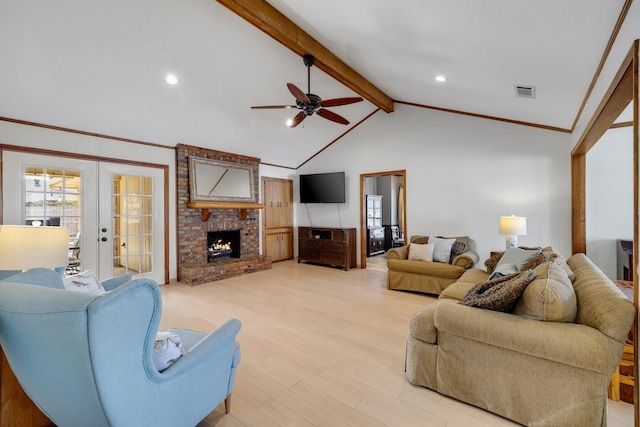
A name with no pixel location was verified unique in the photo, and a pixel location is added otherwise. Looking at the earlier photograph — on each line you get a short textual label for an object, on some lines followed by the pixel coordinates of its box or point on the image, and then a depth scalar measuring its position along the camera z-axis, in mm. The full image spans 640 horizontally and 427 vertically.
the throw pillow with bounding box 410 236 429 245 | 5077
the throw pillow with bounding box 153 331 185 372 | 1396
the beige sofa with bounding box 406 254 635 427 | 1558
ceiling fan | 3502
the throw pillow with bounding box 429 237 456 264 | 4562
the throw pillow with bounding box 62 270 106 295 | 1788
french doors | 3816
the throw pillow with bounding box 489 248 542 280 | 2716
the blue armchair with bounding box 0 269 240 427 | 1005
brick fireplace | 5336
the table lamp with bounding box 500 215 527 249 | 3992
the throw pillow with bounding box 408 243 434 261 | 4611
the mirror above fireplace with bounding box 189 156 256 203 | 5523
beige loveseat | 4258
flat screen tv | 6664
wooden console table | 6301
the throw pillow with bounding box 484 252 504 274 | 3653
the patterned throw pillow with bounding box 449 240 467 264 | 4535
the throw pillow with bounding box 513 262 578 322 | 1718
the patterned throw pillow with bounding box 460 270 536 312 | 1824
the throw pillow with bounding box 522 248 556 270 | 2537
